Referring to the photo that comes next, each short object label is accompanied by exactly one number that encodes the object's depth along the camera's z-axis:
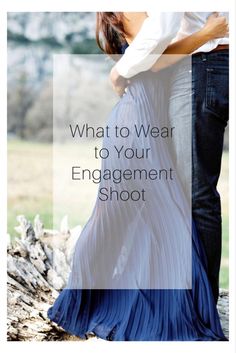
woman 4.47
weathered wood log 4.51
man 4.41
